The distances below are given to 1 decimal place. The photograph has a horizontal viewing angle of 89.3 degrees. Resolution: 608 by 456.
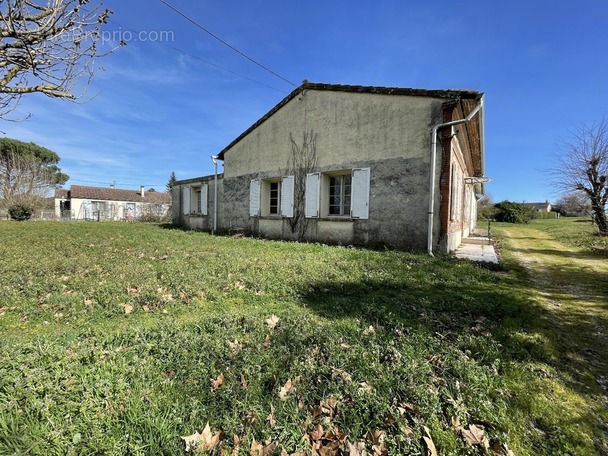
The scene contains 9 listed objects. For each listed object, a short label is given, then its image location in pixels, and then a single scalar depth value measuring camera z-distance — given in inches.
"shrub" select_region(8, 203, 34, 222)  860.6
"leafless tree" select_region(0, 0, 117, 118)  122.3
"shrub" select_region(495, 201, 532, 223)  1211.2
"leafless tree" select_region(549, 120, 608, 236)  522.6
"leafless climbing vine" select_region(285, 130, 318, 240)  418.6
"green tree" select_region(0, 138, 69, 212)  885.8
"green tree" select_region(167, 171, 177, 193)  2183.8
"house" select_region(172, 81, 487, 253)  307.9
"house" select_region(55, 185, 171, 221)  1455.5
